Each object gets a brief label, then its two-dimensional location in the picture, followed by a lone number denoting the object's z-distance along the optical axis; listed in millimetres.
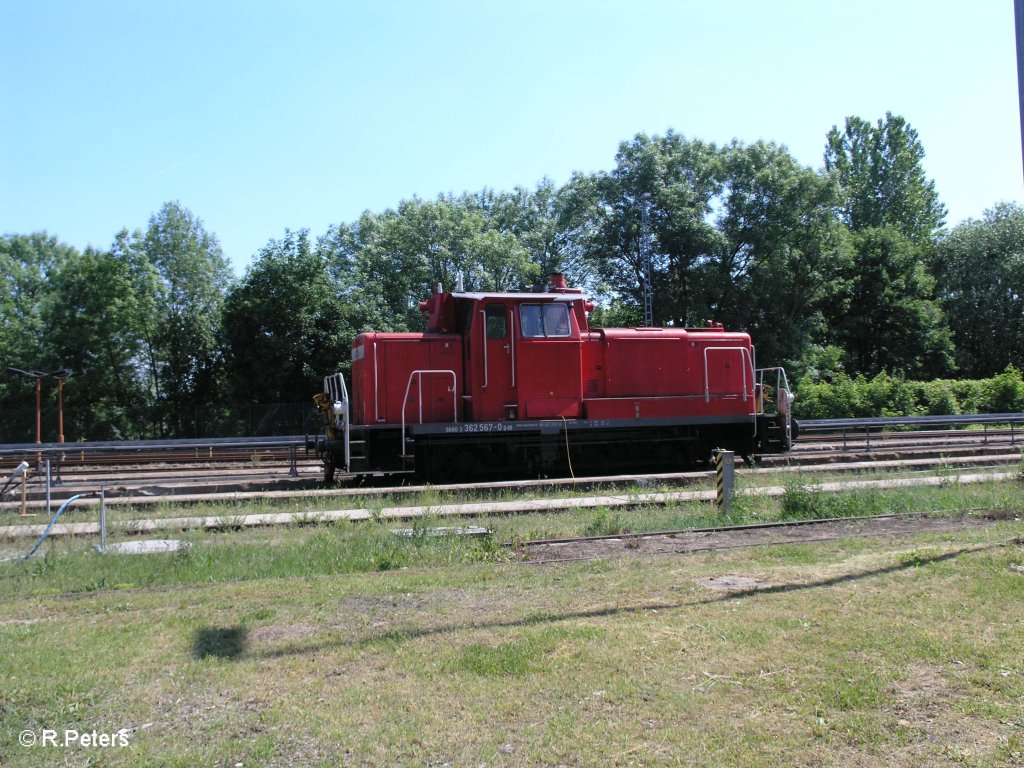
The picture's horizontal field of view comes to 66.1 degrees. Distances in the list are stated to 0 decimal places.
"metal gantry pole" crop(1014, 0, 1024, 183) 7371
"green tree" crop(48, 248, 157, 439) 34531
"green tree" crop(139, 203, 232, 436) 36625
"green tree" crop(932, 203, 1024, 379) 46281
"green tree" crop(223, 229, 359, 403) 33312
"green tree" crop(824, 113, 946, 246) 55000
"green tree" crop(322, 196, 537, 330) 36906
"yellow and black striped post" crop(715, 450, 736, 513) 10773
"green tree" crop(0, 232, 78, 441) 31031
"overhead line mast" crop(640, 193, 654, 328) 23547
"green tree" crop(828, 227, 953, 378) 41906
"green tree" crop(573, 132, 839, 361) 35250
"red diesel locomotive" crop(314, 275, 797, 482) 14742
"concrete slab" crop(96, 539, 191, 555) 8445
